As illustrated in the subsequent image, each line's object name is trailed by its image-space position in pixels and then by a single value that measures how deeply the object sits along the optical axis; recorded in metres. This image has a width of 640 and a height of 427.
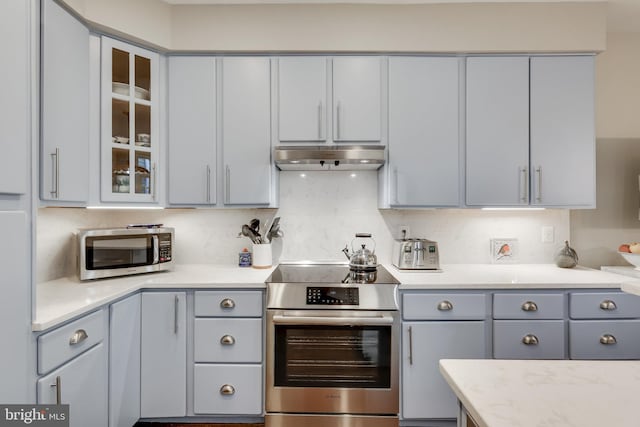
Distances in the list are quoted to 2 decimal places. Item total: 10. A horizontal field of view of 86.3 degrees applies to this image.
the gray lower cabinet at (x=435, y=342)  1.92
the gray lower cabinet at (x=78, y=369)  1.30
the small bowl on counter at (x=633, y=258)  2.22
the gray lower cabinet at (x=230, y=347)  1.94
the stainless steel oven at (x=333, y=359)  1.88
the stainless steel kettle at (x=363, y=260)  2.22
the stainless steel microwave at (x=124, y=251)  1.93
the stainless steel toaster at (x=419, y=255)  2.24
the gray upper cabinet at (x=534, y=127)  2.22
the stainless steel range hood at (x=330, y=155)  2.09
